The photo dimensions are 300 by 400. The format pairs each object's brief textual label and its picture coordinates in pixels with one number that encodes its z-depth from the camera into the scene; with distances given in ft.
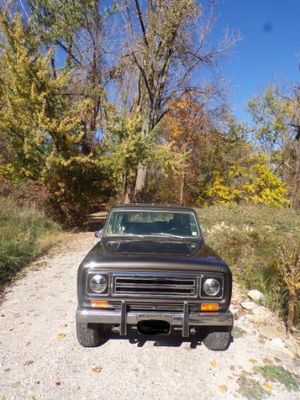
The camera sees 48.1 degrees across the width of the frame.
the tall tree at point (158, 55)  54.39
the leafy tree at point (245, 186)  66.49
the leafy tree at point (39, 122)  35.86
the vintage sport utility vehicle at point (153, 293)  12.34
